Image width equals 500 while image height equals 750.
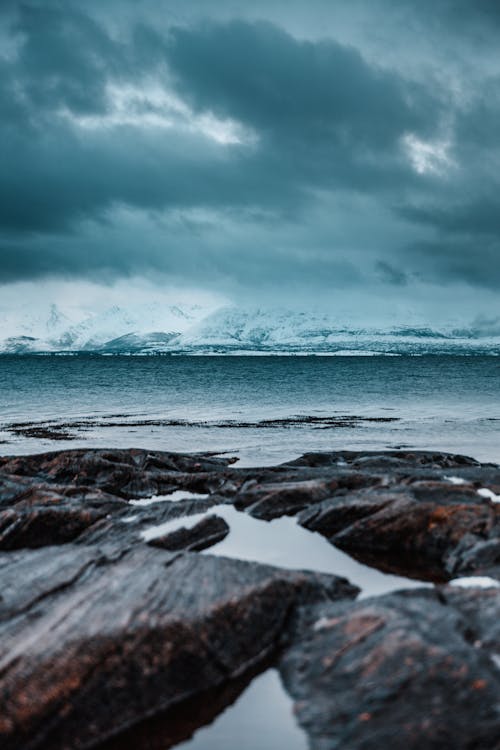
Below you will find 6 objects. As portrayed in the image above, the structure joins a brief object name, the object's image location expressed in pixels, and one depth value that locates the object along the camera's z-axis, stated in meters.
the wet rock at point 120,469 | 17.22
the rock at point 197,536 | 10.45
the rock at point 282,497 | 13.26
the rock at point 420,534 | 10.05
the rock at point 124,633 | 5.70
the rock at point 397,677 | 5.33
